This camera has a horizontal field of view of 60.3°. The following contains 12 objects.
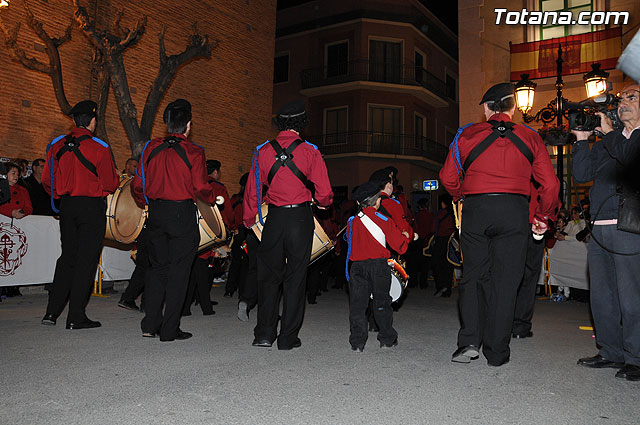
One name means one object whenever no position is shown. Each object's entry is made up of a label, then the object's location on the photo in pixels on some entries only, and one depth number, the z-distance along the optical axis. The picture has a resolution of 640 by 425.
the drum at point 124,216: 6.68
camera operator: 4.55
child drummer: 5.44
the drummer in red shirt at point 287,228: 5.34
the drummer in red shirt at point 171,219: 5.55
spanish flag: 17.17
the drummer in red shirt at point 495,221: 4.70
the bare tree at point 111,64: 12.55
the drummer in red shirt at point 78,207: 6.05
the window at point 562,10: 18.14
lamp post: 12.51
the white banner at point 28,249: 8.79
